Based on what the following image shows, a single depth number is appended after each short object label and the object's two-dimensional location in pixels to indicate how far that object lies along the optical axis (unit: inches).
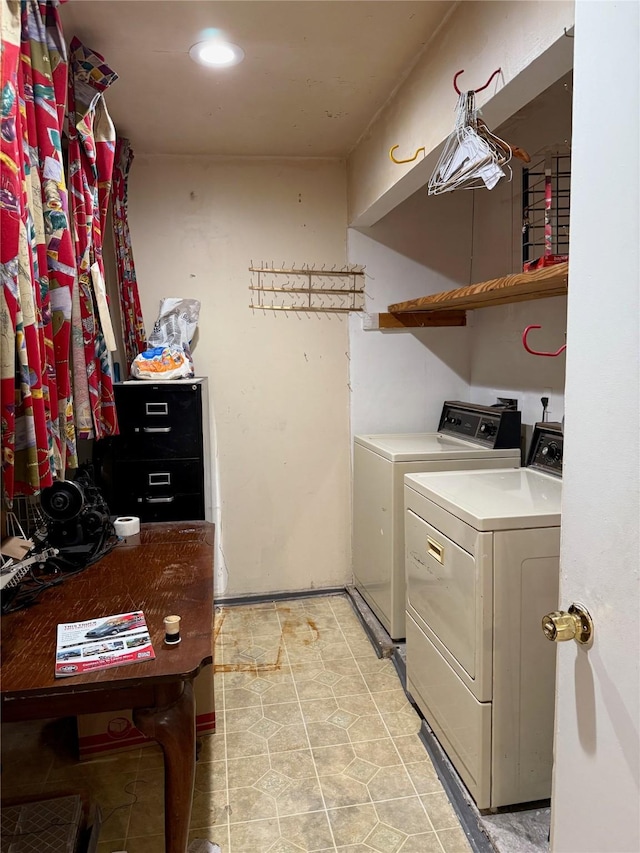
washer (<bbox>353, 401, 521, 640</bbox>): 109.3
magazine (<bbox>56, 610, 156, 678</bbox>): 52.1
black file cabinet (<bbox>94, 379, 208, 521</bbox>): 108.5
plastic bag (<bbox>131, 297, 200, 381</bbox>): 112.0
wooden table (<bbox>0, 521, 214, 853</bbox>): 49.6
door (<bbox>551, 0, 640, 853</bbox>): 32.7
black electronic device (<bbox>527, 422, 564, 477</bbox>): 94.2
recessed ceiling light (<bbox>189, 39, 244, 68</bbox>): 80.3
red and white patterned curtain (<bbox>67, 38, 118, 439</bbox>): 77.2
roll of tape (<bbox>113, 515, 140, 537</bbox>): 89.2
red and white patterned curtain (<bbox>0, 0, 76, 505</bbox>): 50.1
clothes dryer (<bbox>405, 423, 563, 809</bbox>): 70.0
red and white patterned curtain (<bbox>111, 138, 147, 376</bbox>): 113.7
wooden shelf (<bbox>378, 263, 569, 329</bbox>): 73.7
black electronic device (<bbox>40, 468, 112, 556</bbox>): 79.0
